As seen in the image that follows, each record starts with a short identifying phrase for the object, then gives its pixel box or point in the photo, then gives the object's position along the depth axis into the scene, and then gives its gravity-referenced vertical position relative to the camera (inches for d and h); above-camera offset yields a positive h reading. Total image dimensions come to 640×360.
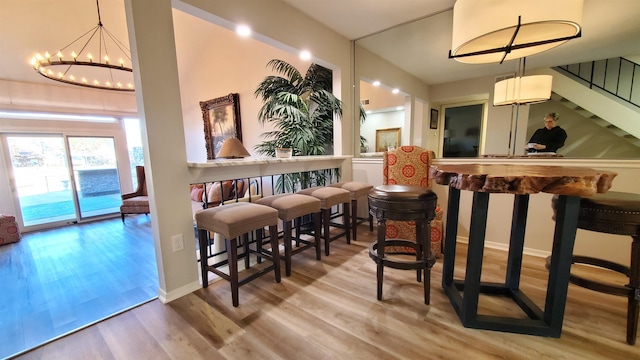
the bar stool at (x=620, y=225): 47.2 -16.2
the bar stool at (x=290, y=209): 79.5 -20.2
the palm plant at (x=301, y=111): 113.5 +19.6
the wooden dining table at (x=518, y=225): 42.3 -17.7
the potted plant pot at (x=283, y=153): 99.4 -0.9
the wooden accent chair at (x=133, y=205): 176.1 -38.6
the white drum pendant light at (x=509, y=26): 43.2 +25.4
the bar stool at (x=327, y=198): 92.3 -19.2
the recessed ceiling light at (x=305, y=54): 104.8 +42.9
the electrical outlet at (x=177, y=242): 68.6 -26.3
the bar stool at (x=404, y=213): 60.0 -16.6
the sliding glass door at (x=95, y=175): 183.3 -17.3
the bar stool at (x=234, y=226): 63.6 -21.0
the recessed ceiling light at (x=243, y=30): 82.5 +42.9
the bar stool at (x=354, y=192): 108.3 -19.3
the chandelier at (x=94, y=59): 99.0 +60.9
